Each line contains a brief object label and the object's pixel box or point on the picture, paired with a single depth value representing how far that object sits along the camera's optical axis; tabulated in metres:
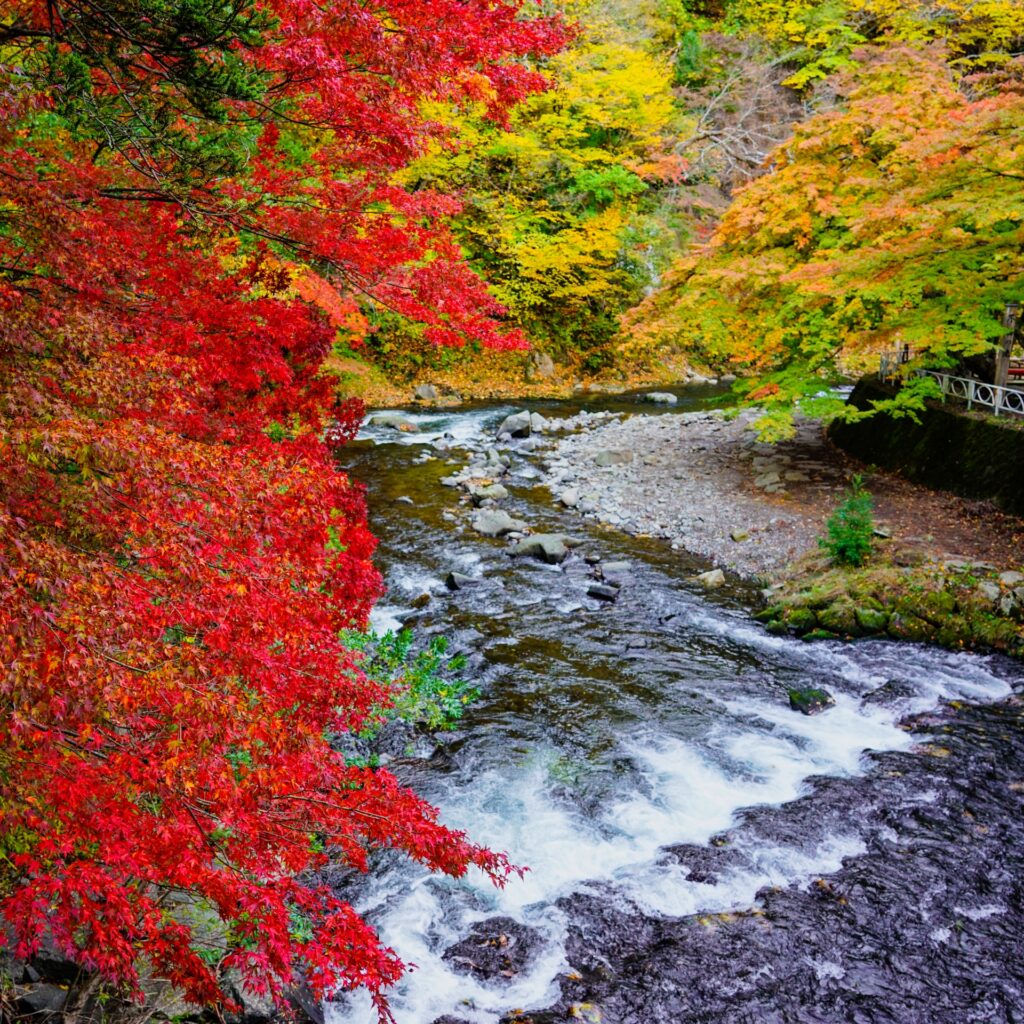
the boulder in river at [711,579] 10.06
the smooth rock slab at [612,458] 15.37
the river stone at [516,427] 17.92
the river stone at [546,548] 10.88
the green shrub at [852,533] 9.46
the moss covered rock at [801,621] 8.82
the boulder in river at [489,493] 13.36
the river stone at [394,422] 18.14
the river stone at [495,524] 11.87
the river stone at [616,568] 10.51
